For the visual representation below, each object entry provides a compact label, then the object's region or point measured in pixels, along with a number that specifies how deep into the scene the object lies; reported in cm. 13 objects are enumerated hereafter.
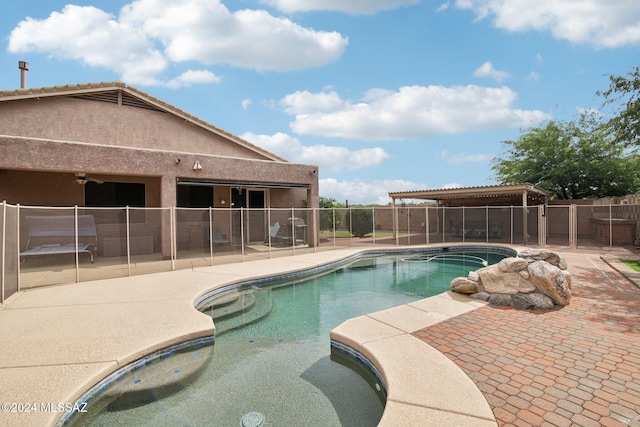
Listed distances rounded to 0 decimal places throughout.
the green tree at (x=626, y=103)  1002
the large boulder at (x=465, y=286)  627
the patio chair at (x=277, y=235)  1222
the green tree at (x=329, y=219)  1527
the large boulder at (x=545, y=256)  652
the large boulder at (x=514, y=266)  596
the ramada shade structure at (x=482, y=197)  1447
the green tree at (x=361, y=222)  1870
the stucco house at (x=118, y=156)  955
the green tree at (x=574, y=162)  1980
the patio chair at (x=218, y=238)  1091
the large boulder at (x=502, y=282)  579
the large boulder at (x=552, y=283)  554
